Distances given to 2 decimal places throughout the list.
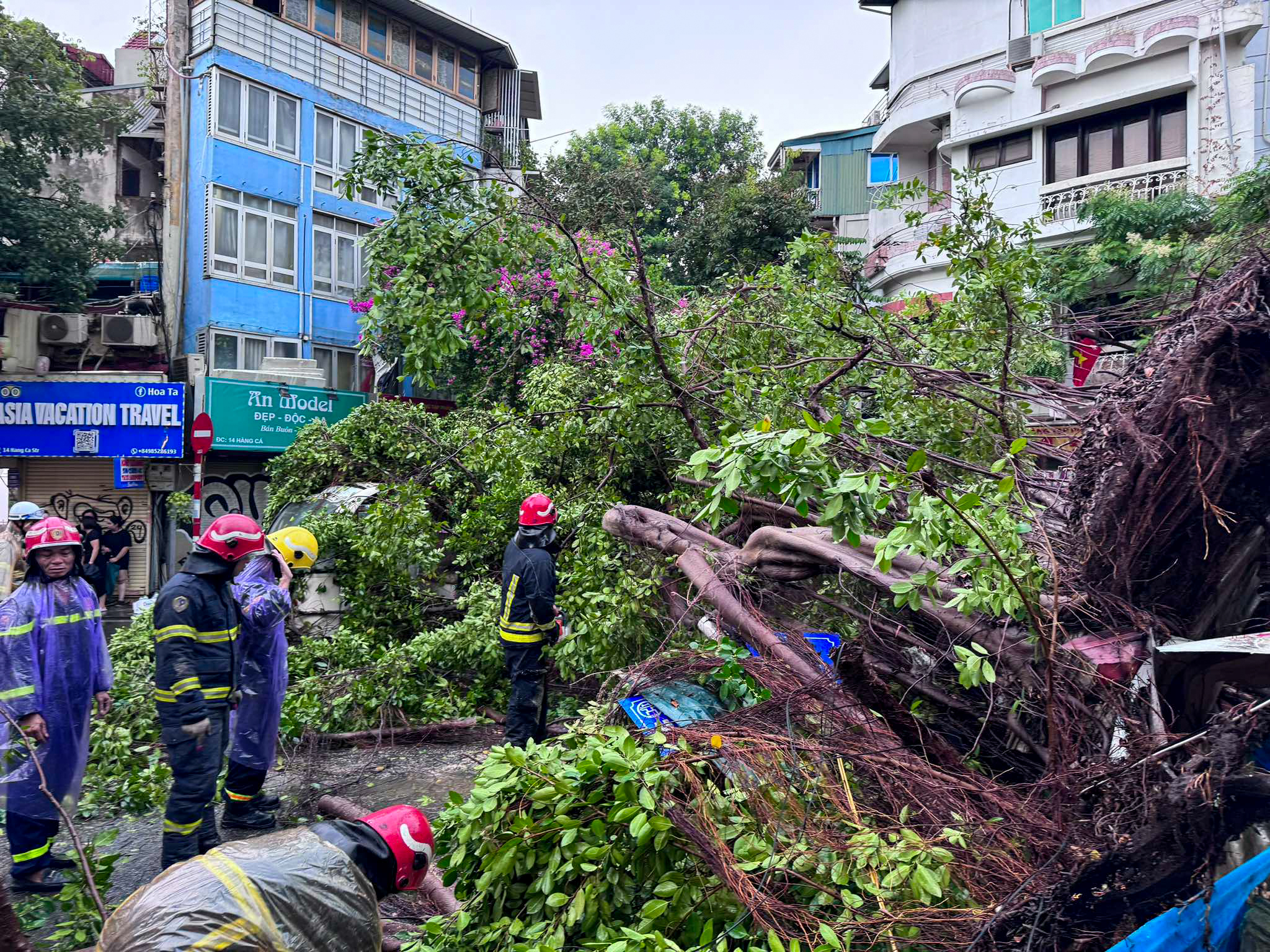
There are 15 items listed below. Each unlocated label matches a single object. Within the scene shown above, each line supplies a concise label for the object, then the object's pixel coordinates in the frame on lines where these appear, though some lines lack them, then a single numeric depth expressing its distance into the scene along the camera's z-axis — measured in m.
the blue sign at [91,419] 14.52
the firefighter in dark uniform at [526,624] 5.85
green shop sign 15.24
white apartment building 15.02
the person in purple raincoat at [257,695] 4.86
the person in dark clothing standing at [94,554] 11.43
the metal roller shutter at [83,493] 15.01
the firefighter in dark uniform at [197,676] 4.07
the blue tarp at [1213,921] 2.44
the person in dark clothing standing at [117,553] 12.55
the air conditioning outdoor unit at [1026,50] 17.23
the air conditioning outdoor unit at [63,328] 14.38
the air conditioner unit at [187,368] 15.27
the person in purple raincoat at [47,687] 4.13
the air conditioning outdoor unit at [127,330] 14.85
